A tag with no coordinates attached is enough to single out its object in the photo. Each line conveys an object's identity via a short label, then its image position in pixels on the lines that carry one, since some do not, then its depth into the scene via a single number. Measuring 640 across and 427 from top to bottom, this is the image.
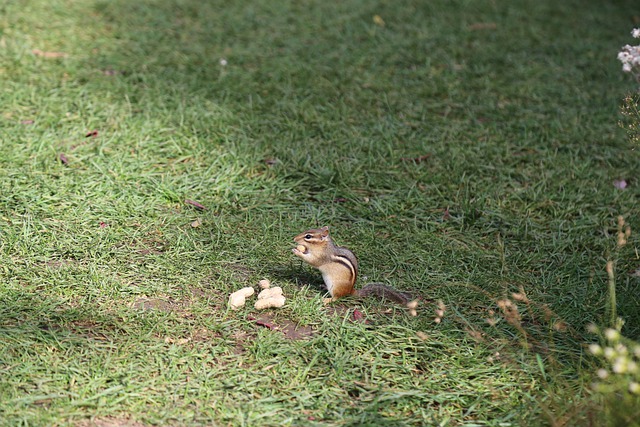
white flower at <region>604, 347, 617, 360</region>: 4.40
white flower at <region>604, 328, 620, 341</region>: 4.46
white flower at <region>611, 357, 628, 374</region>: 4.30
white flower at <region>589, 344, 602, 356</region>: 4.57
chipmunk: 6.52
